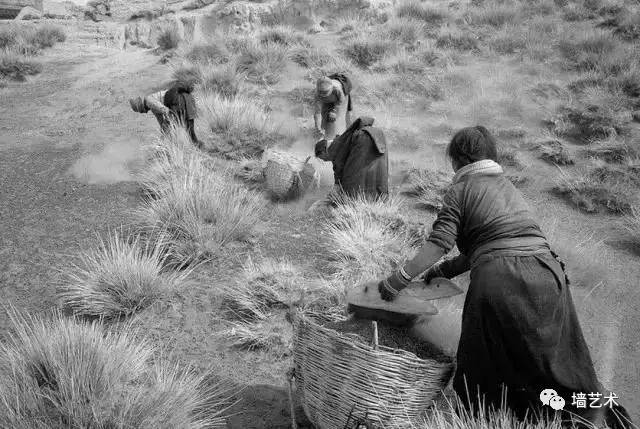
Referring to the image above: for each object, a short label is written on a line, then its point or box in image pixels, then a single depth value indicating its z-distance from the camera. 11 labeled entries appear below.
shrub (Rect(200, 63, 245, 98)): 9.31
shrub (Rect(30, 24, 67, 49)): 13.11
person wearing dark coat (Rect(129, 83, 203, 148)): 6.65
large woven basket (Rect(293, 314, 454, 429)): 2.18
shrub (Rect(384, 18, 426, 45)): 12.31
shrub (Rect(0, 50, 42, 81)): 11.13
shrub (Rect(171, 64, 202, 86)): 9.91
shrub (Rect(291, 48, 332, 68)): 10.99
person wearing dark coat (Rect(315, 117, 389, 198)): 5.24
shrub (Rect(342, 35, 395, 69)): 11.17
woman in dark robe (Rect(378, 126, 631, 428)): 2.32
